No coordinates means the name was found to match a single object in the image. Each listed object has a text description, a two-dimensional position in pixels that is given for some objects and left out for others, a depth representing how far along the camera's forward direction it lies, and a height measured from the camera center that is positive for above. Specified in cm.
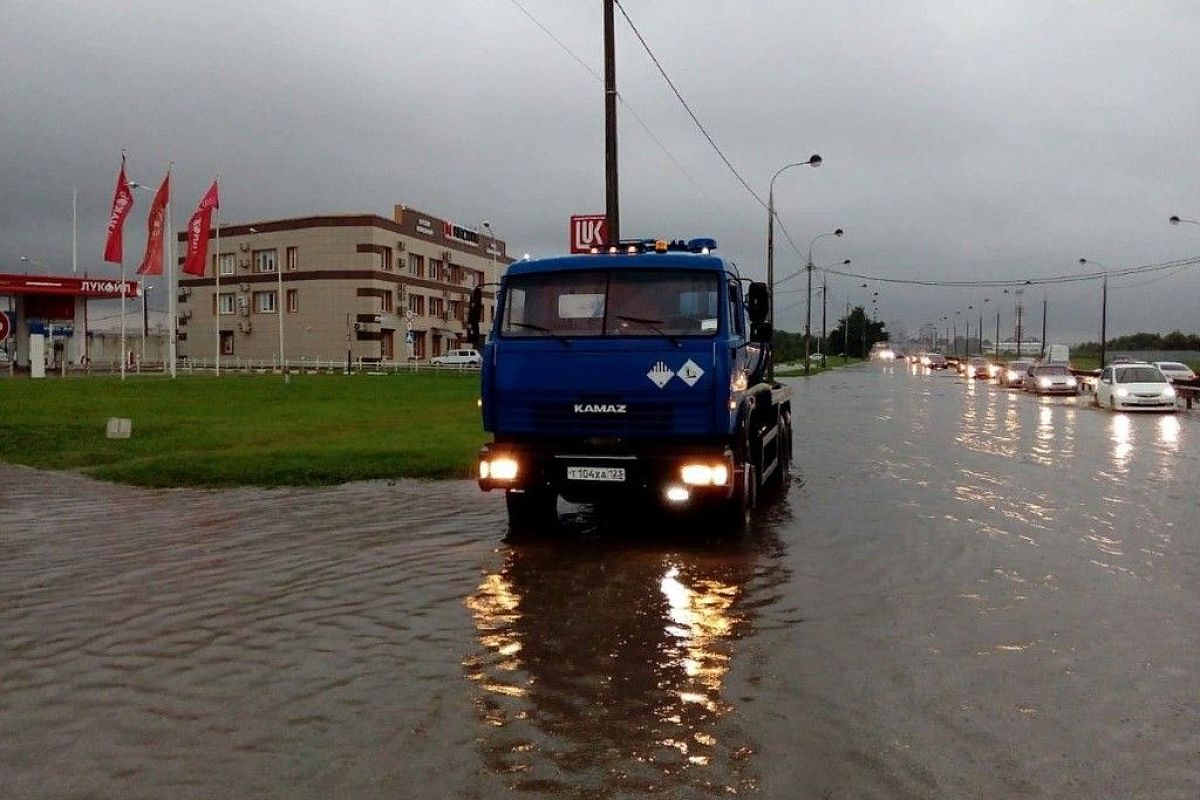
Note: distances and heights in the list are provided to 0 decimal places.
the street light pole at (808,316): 6819 +265
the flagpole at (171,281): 4194 +283
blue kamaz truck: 897 -25
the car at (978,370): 6950 -85
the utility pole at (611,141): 1786 +376
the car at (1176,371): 4283 -50
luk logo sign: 1870 +229
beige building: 7319 +441
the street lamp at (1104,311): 6810 +321
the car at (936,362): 9708 -44
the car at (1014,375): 5181 -90
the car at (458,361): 6944 -59
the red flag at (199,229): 4097 +489
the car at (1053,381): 4391 -96
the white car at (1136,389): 3034 -90
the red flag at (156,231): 3934 +457
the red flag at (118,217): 3919 +505
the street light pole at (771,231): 4572 +571
